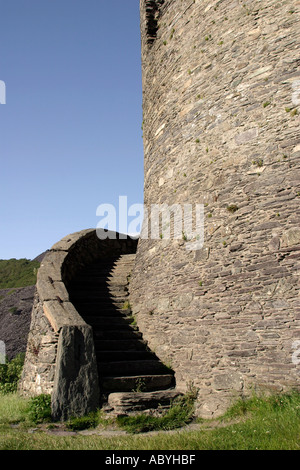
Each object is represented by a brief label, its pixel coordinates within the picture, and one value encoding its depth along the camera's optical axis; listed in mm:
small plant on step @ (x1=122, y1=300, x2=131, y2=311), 8081
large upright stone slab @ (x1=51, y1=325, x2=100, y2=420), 5211
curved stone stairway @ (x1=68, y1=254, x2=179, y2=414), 5449
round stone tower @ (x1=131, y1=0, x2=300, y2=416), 5215
